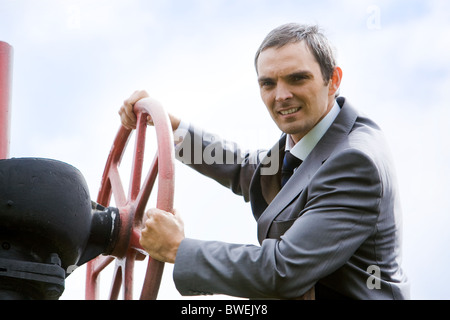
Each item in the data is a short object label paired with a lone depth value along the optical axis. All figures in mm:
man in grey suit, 2212
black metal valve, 2228
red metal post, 2613
